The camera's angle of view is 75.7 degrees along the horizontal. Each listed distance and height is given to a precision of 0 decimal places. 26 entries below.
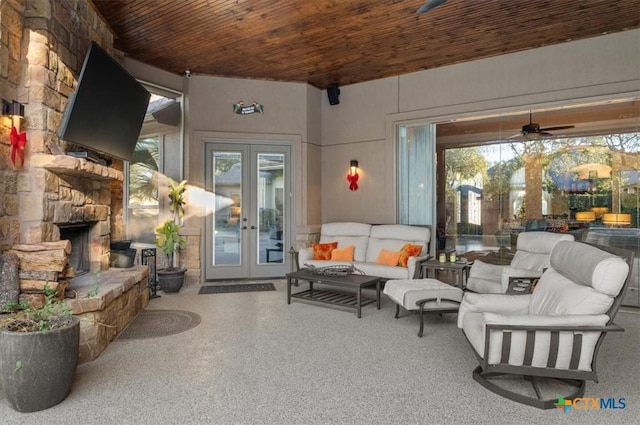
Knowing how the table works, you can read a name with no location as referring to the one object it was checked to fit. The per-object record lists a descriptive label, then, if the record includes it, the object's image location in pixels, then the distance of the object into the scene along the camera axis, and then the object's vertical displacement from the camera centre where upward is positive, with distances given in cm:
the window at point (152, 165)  625 +83
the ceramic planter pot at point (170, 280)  591 -89
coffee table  469 -100
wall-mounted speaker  723 +218
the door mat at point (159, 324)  404 -113
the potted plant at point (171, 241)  592 -35
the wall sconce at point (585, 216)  596 +0
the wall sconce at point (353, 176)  712 +72
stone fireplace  328 +43
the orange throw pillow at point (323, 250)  621 -50
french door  691 +11
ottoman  403 -81
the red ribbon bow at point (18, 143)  326 +61
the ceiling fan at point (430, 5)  299 +157
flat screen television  359 +107
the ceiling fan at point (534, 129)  621 +133
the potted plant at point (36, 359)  245 -85
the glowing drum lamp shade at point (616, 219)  540 -4
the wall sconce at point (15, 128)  327 +73
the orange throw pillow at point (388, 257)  574 -57
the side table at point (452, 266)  508 -62
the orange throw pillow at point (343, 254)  618 -56
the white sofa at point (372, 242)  550 -38
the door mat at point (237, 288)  610 -108
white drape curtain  656 +69
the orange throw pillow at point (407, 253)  561 -50
